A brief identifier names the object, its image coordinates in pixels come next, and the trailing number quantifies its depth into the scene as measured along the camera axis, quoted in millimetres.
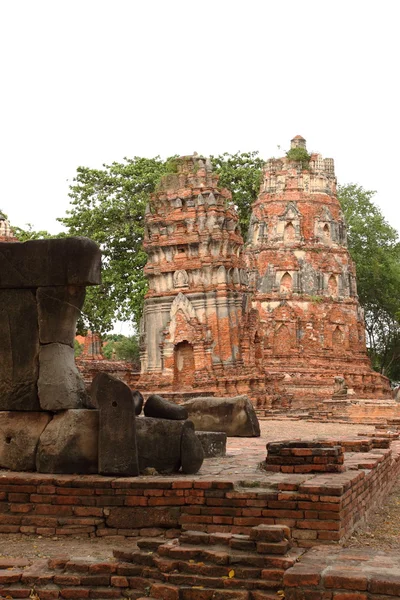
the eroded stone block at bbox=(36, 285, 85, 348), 8078
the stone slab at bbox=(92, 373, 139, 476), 7473
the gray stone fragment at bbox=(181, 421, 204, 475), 7660
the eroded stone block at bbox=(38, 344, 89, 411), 7910
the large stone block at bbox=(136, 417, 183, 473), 7738
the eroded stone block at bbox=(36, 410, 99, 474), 7629
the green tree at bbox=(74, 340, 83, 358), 52606
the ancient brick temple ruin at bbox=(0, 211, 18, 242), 26177
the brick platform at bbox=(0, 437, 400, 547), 6566
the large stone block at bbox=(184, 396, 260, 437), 13352
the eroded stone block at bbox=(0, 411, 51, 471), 7828
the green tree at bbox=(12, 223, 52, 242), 35688
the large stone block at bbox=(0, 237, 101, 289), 8008
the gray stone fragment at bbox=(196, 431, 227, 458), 9406
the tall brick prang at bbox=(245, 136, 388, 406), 36531
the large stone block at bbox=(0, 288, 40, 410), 8078
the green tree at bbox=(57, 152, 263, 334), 34094
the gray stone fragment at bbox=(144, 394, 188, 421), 8219
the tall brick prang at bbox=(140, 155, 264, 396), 25766
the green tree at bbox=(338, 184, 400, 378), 46781
